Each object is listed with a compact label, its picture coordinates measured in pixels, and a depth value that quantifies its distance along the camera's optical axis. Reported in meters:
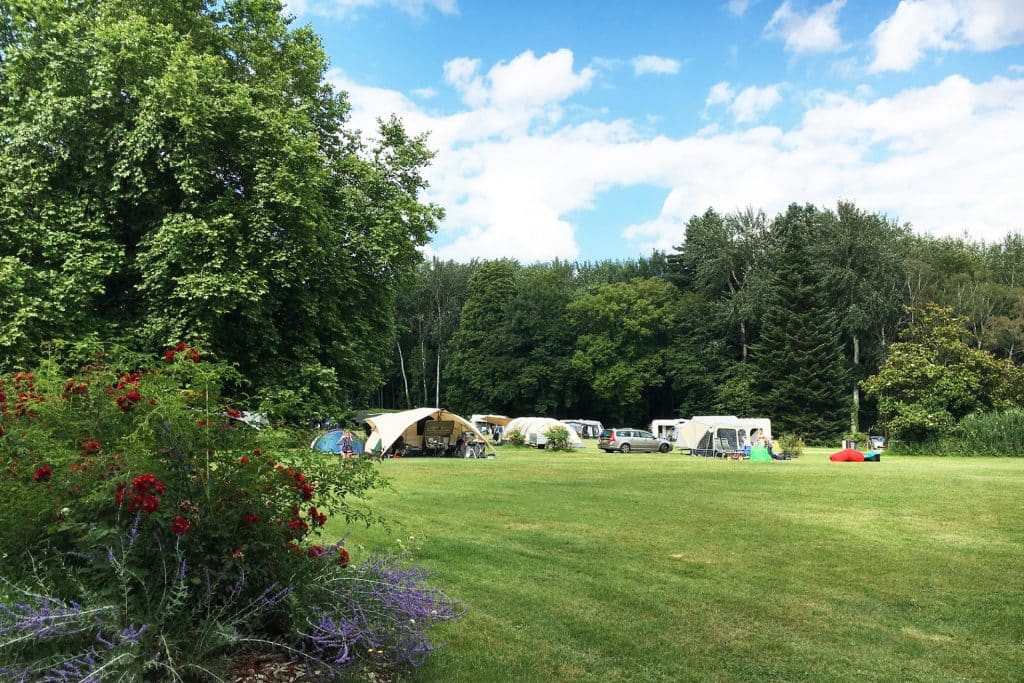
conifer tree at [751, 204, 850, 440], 49.72
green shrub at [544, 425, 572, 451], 34.73
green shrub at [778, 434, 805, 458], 33.06
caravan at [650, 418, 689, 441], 47.19
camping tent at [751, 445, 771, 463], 29.98
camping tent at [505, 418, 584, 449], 37.53
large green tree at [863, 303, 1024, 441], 35.81
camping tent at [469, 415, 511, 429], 47.94
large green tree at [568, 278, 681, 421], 57.84
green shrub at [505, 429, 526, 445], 39.31
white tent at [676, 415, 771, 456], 34.12
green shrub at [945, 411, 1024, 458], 31.47
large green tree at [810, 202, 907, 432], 52.47
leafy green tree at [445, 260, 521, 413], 57.94
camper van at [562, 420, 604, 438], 51.09
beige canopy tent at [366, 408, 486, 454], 28.59
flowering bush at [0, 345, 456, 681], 3.26
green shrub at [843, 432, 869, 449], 40.03
